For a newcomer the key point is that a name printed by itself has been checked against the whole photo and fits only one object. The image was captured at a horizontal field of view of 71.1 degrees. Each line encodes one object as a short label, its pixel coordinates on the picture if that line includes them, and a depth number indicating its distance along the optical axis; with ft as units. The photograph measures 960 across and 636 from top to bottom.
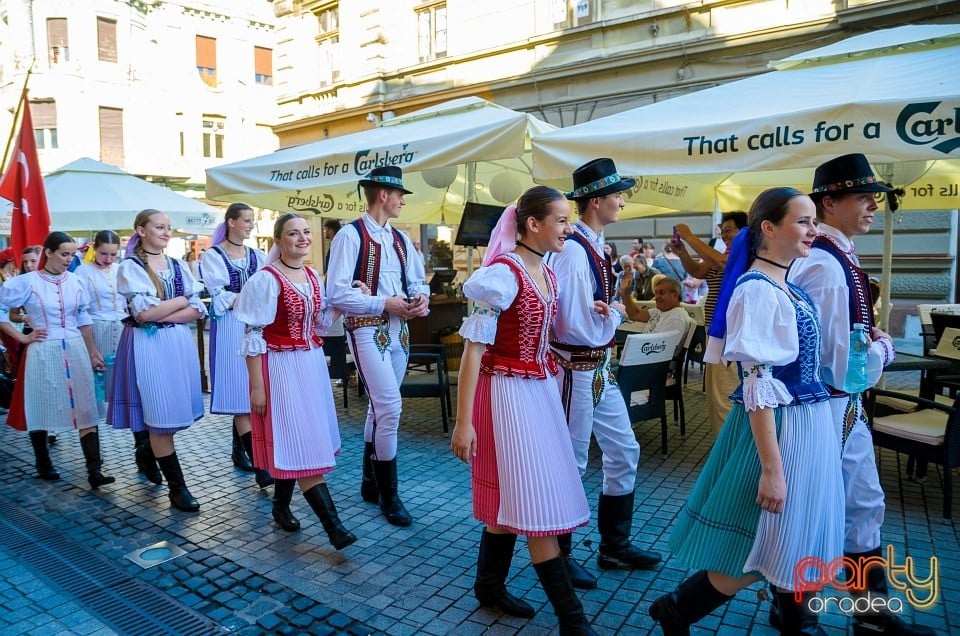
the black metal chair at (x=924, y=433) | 13.30
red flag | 20.17
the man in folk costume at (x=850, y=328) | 8.74
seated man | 19.20
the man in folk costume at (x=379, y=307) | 13.75
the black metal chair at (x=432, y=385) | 20.33
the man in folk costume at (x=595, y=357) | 10.83
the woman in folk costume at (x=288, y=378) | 12.19
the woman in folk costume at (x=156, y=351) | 15.03
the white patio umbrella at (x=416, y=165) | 17.35
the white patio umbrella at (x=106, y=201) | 26.45
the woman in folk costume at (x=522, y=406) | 8.87
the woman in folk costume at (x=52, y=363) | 16.78
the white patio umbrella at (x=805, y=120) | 11.55
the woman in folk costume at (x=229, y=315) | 16.24
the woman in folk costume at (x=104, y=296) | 18.95
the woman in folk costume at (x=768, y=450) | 7.50
